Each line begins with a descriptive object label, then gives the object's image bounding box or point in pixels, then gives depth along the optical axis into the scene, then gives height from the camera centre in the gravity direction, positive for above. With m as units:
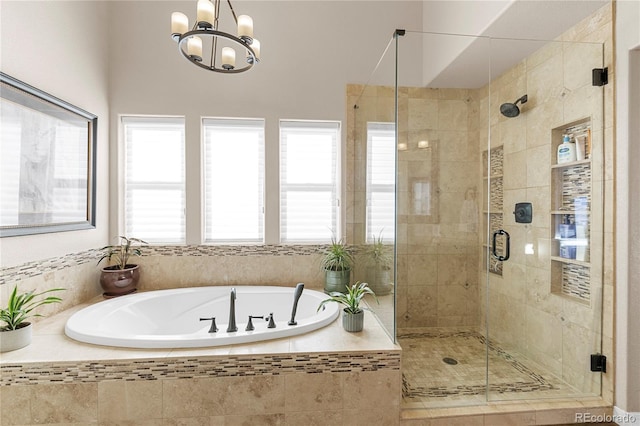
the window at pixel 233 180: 2.79 +0.30
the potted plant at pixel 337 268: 2.57 -0.49
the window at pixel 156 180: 2.76 +0.29
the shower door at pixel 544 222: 1.86 -0.07
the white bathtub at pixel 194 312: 1.75 -0.74
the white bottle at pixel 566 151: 1.93 +0.40
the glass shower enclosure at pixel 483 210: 1.88 +0.01
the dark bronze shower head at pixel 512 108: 2.20 +0.79
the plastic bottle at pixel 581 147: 1.89 +0.42
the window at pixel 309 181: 2.85 +0.30
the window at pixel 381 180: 1.91 +0.22
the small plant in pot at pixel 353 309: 1.83 -0.61
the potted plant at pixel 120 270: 2.43 -0.49
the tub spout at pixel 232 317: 1.75 -0.63
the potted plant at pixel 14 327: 1.56 -0.63
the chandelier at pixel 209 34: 1.41 +0.93
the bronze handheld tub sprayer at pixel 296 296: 1.93 -0.55
